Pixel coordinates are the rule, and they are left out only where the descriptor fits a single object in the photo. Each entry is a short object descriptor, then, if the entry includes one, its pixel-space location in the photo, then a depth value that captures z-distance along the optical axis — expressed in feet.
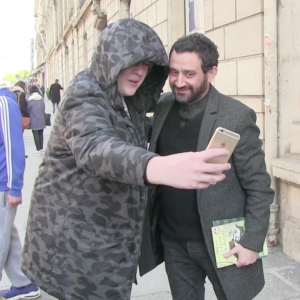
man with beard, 6.59
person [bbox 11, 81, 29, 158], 21.28
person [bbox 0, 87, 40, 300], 10.19
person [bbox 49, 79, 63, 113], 75.51
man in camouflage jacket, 5.30
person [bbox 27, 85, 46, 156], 33.47
